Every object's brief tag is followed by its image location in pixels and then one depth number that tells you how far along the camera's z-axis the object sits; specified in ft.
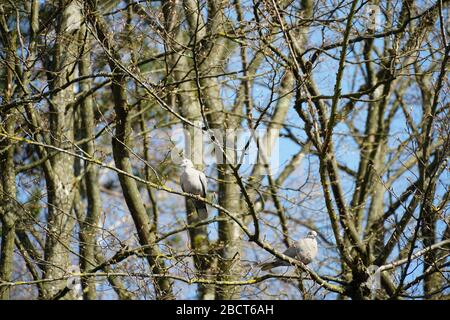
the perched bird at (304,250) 47.22
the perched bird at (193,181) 48.37
